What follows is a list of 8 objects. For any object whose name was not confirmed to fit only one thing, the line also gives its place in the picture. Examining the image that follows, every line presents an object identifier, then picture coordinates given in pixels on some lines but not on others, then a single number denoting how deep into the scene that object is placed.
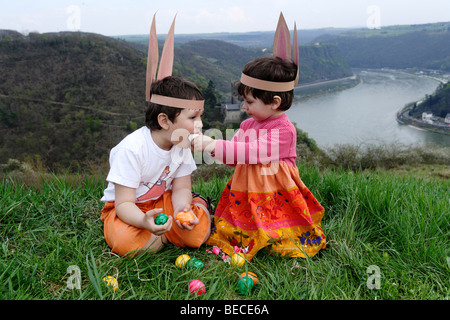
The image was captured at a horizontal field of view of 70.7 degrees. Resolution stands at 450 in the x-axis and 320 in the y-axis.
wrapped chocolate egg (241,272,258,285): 1.91
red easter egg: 1.77
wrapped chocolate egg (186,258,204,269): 2.01
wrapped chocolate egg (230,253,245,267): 2.07
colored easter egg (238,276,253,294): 1.83
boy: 2.03
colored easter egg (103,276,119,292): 1.75
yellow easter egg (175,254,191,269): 2.04
